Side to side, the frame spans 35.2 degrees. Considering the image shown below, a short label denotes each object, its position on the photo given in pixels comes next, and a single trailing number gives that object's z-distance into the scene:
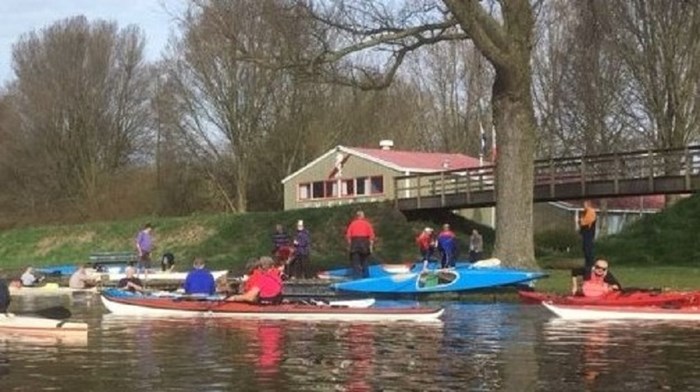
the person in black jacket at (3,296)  19.66
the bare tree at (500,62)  26.72
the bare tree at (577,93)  55.75
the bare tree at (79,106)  75.81
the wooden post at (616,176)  40.66
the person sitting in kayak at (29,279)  35.59
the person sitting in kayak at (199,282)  23.82
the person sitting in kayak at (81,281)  34.28
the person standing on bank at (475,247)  35.97
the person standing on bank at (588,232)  28.19
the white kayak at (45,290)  33.94
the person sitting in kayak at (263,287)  21.66
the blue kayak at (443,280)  25.40
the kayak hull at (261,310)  20.58
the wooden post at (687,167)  38.06
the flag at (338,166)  61.50
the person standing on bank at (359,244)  30.91
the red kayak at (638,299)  20.61
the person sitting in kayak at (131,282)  25.86
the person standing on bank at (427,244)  35.91
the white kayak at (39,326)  18.56
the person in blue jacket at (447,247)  33.31
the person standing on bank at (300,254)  31.94
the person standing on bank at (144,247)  37.91
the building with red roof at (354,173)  59.88
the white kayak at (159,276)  35.22
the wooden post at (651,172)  39.32
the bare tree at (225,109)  65.62
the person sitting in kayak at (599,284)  21.45
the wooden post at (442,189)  47.97
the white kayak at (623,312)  20.31
